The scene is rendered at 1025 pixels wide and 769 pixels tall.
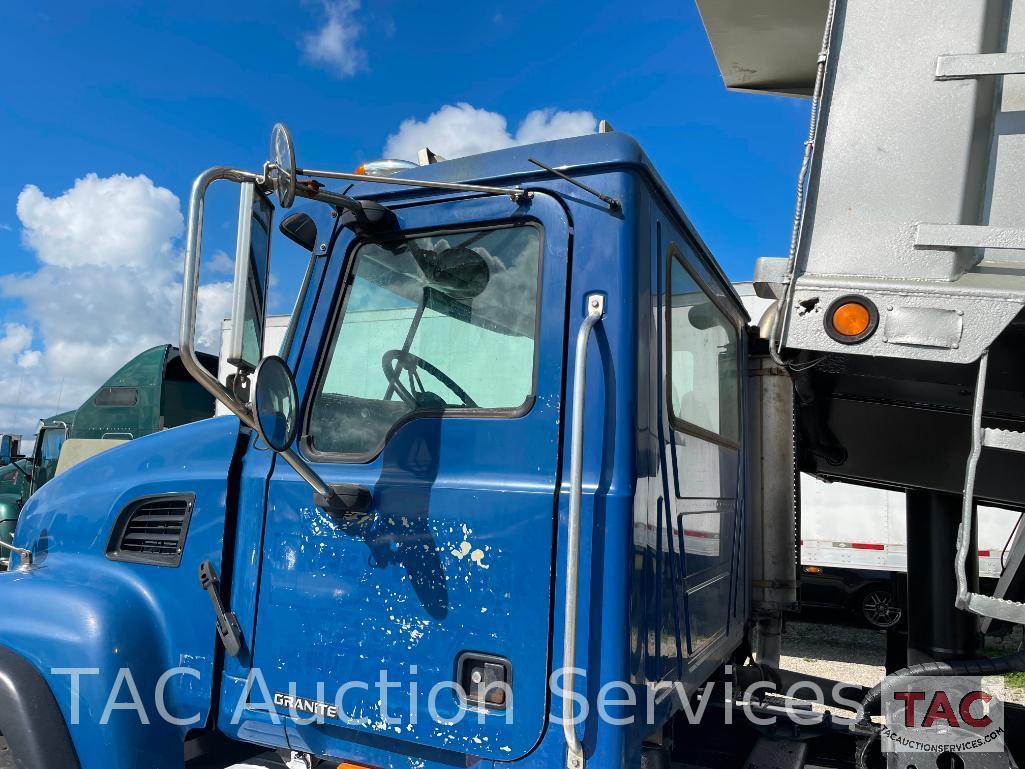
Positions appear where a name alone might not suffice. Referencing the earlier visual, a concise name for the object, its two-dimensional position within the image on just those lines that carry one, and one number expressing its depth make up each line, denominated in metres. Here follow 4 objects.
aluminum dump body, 1.54
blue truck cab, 1.85
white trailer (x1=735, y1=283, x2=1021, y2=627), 8.89
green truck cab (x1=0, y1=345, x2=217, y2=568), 10.96
